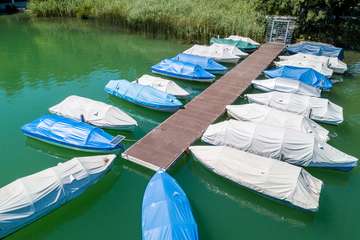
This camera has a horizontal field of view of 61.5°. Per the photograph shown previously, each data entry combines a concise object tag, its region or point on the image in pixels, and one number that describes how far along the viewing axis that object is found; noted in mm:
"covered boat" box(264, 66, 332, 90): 23219
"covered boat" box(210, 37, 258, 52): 32312
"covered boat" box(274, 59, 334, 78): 25297
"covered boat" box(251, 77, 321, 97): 21688
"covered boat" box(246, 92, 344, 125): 19016
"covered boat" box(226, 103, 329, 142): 16609
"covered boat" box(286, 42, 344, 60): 30016
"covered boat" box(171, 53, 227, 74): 26203
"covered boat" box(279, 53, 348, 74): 27286
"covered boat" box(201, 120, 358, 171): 14898
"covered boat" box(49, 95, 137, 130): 17203
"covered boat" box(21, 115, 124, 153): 15383
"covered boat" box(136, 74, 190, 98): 21203
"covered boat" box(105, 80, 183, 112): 19766
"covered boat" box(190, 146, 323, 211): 12625
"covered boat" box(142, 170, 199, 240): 10406
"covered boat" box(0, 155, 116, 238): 11062
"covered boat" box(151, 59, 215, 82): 24562
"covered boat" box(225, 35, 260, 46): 32838
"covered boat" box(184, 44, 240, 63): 28984
